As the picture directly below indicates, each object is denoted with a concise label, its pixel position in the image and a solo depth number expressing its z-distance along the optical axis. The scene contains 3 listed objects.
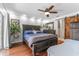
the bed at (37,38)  1.79
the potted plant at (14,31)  1.81
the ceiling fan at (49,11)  1.76
